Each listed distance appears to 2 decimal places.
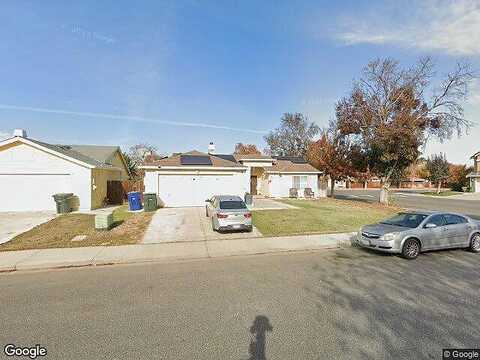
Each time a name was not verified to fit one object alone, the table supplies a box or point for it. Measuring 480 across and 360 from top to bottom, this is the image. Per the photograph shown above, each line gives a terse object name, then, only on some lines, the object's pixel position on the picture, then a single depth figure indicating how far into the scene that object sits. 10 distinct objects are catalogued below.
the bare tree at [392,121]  19.61
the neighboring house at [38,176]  15.29
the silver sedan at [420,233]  7.68
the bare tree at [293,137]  56.91
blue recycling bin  16.08
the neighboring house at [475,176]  43.47
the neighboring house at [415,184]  66.31
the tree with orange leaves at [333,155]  24.33
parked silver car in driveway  10.40
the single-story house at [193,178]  18.17
